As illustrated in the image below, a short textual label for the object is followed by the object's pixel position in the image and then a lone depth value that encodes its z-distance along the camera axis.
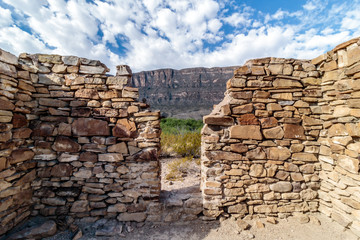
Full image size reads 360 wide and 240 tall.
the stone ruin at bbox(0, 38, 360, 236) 2.96
